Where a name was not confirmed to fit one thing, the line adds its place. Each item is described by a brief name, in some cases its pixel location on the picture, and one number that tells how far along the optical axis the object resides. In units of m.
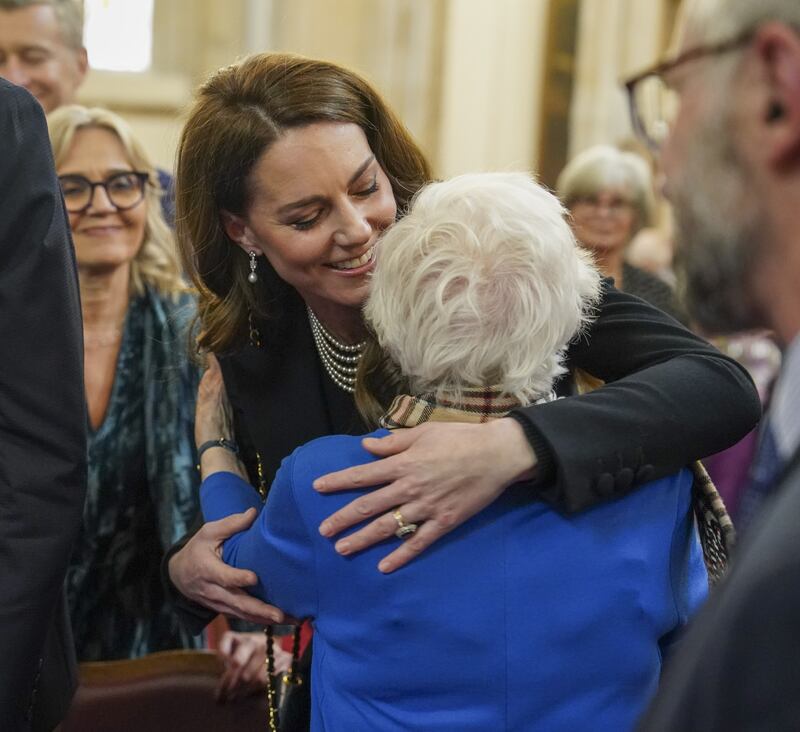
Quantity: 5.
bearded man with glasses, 0.78
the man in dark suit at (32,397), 1.75
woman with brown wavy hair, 1.60
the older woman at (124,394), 2.93
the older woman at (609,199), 4.72
